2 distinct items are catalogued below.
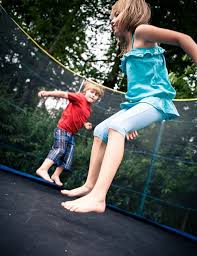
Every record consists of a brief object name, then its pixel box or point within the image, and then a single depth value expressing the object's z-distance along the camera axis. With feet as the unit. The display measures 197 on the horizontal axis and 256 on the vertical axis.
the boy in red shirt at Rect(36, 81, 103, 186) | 10.36
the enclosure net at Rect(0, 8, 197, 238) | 9.58
